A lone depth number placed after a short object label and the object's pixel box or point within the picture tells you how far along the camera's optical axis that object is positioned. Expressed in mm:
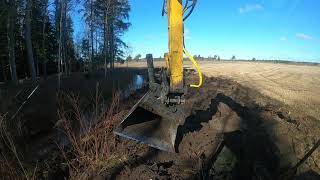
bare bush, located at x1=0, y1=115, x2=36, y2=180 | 2861
